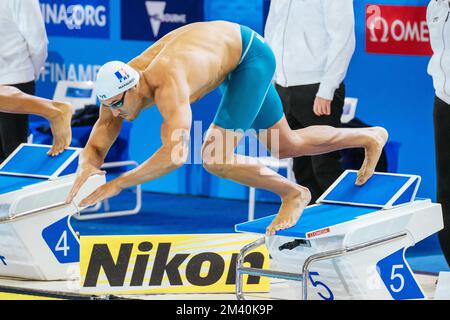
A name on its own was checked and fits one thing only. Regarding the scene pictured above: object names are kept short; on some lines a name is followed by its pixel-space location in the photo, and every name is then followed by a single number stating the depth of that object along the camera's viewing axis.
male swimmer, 11.67
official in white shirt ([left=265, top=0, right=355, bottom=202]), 15.48
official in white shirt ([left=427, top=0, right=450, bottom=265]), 13.66
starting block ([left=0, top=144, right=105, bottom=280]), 14.21
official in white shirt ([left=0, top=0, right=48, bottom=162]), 16.27
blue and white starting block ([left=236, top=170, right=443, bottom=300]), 12.06
